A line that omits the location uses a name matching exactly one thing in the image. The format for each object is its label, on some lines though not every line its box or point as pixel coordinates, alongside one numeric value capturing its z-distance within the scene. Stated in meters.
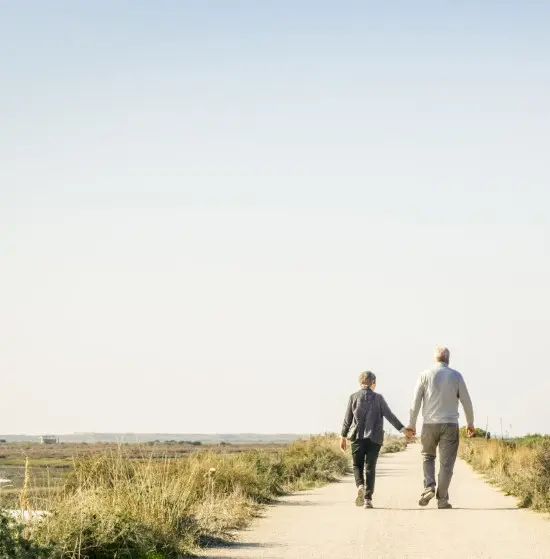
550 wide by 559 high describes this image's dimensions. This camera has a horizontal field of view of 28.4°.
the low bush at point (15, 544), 8.76
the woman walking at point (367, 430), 18.45
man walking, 17.97
